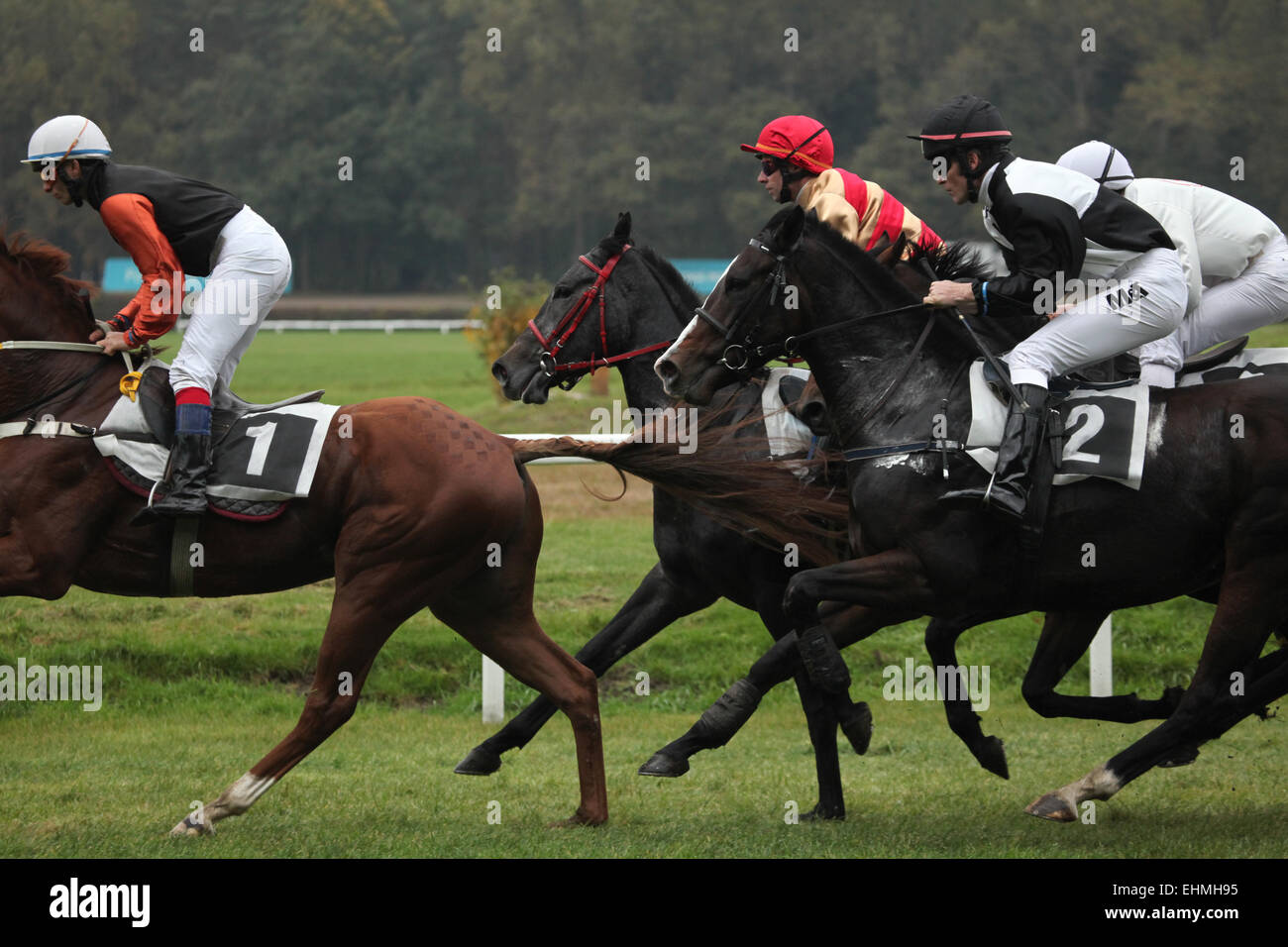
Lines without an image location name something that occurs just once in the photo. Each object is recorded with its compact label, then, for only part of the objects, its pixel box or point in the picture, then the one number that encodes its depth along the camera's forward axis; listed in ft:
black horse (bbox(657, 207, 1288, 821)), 34.96
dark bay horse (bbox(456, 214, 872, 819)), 40.42
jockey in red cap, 41.88
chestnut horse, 36.04
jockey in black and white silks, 34.83
